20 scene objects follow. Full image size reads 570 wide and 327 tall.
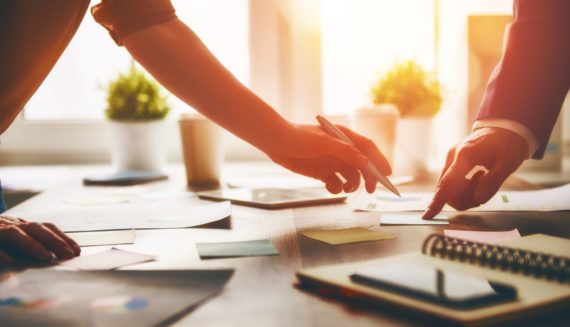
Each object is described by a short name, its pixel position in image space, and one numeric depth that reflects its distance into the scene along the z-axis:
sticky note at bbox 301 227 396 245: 0.77
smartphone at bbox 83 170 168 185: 1.49
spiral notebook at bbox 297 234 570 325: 0.43
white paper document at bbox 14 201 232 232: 0.91
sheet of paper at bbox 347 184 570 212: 1.03
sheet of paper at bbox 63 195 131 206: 1.19
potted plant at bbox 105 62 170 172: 1.67
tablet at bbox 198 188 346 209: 1.11
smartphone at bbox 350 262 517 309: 0.43
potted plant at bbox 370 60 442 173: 1.66
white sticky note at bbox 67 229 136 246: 0.79
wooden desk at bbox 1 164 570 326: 0.46
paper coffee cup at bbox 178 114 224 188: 1.46
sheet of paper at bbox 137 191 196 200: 1.26
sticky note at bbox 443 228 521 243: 0.77
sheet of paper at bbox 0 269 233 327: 0.45
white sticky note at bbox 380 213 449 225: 0.89
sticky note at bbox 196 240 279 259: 0.69
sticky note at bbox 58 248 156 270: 0.64
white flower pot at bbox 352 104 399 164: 1.57
